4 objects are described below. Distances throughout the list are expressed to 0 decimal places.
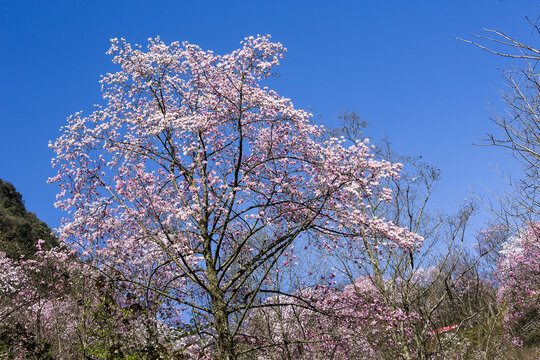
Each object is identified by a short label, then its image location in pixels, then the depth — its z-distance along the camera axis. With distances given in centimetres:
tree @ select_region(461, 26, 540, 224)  735
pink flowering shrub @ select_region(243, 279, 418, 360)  1109
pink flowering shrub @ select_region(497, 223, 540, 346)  2431
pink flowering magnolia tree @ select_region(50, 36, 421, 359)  991
